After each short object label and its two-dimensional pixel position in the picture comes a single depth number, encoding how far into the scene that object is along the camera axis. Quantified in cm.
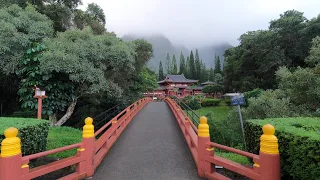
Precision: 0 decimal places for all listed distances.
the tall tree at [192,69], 8050
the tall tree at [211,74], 8123
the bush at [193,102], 3561
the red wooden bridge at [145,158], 329
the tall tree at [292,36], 2655
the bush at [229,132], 1027
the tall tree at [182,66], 8688
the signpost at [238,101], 757
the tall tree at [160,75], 8526
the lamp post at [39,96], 883
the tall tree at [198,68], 8051
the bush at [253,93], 2309
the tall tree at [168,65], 10111
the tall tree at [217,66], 7426
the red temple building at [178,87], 5775
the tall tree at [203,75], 8062
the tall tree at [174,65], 9184
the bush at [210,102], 4207
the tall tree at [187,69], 8258
